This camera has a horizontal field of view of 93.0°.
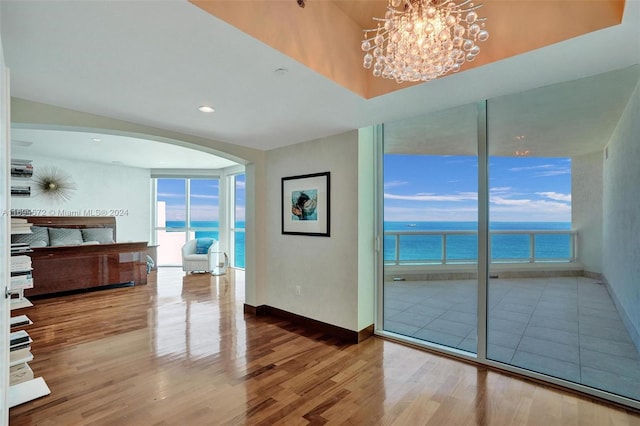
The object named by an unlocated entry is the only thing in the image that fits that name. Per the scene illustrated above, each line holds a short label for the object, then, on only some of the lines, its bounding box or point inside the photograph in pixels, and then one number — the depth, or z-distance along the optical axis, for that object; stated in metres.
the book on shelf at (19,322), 2.35
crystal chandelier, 1.51
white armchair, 6.96
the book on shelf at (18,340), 2.25
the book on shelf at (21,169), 2.35
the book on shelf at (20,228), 2.08
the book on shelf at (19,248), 2.26
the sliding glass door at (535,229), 2.27
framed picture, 3.63
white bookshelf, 2.16
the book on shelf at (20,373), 2.32
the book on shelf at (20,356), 2.25
